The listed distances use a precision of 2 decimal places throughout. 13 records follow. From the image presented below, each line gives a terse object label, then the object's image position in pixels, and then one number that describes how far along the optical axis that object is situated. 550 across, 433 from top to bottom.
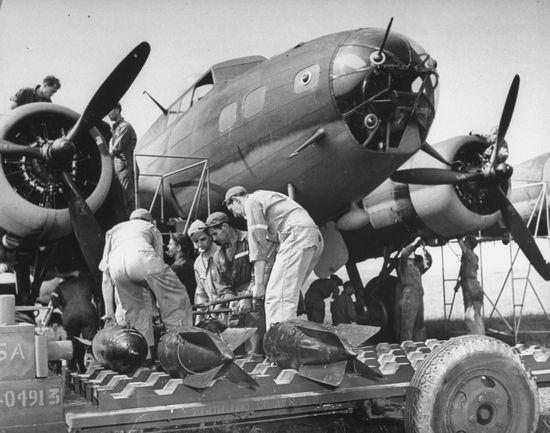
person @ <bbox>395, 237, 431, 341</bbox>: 12.56
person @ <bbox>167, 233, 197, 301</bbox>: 10.30
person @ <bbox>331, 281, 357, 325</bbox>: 12.68
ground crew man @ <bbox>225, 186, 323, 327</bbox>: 6.29
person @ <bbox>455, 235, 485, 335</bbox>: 13.19
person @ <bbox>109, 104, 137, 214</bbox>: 10.66
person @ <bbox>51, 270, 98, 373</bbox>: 9.91
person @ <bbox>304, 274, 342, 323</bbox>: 12.49
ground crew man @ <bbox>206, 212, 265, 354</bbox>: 8.66
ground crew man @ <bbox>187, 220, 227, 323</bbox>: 8.87
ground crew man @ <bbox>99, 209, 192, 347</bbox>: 7.17
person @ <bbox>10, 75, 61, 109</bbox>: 10.42
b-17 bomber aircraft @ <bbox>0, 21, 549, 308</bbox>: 9.18
